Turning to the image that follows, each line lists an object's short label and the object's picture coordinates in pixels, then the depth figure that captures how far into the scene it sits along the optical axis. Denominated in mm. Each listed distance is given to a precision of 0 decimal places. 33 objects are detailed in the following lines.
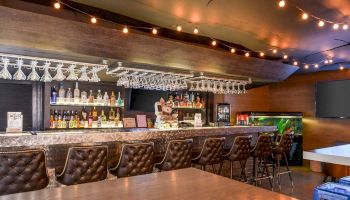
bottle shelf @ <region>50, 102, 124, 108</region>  5691
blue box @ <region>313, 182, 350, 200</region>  1176
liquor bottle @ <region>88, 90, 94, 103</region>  6020
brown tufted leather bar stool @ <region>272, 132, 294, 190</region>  5395
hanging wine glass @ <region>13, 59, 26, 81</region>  3889
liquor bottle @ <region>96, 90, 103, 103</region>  6142
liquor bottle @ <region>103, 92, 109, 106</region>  6211
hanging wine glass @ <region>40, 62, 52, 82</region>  4083
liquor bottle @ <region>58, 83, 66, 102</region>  5719
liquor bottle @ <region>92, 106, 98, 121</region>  6141
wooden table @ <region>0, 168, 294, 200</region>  1671
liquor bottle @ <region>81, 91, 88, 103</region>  5952
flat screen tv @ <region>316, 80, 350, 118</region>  7793
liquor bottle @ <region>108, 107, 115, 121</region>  6387
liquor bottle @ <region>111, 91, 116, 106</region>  6316
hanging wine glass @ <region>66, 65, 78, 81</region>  4322
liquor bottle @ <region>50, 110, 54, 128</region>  5609
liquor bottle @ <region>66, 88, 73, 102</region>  5793
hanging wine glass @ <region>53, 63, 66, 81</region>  4227
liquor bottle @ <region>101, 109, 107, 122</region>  6241
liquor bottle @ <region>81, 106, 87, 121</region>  6004
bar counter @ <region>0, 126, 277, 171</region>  3279
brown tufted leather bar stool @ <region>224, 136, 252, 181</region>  4742
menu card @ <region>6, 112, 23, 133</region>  3795
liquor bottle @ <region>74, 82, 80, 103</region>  5855
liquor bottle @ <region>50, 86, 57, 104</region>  5633
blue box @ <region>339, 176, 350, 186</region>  1329
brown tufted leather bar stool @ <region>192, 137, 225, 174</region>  4348
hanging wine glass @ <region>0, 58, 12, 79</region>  3784
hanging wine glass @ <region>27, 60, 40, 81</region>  4011
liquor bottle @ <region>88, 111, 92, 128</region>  6019
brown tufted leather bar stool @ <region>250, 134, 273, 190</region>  5094
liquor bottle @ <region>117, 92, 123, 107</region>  6432
